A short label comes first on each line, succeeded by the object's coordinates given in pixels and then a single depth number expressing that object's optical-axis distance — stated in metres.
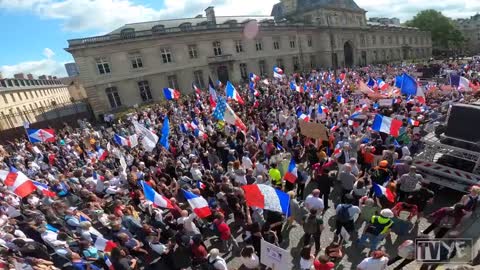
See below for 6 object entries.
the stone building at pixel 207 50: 34.19
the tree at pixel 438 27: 90.62
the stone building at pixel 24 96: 34.04
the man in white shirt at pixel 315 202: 6.87
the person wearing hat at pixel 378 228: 6.18
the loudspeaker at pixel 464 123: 7.98
